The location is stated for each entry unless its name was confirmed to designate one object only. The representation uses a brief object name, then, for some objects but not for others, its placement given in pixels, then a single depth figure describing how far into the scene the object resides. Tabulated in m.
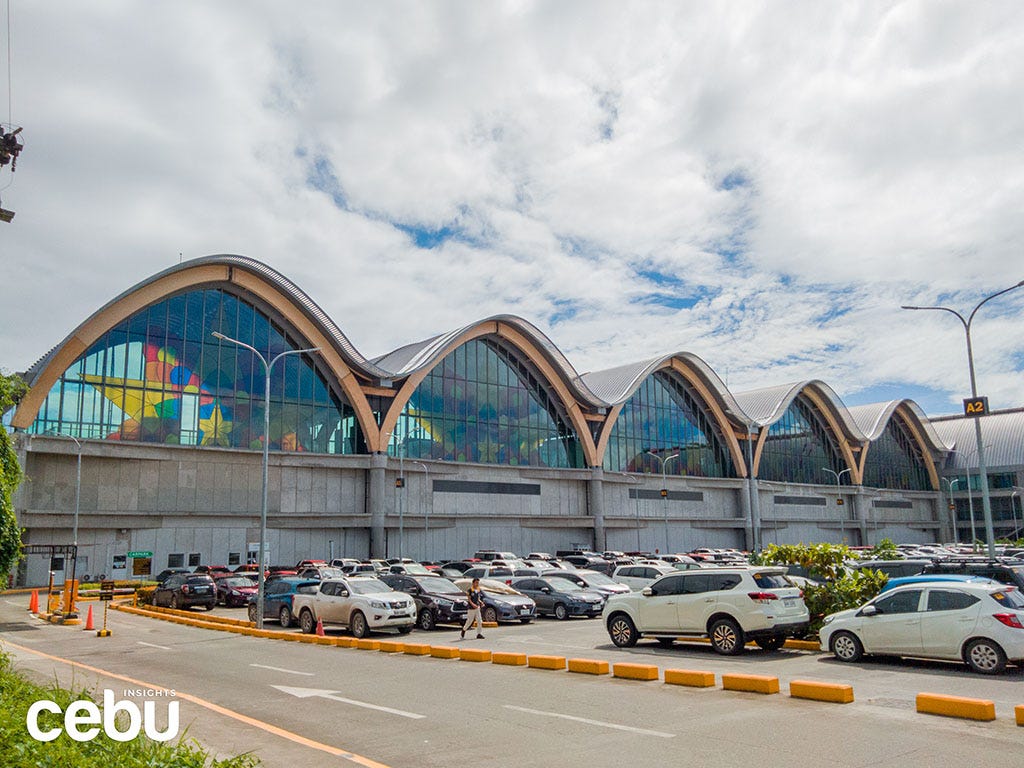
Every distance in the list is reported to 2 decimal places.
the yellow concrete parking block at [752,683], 12.08
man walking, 21.41
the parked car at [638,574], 32.06
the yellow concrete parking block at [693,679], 12.85
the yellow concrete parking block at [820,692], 11.27
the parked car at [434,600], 24.70
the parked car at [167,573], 36.29
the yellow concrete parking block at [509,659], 16.12
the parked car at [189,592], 32.94
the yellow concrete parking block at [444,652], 17.70
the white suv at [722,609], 16.33
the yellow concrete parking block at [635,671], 13.69
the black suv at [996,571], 20.19
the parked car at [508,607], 25.41
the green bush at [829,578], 18.28
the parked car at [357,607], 22.61
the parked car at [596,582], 29.78
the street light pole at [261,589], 24.88
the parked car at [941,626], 13.93
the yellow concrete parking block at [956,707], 10.02
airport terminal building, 45.84
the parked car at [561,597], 27.58
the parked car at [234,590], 34.75
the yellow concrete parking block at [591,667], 14.47
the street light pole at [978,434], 25.63
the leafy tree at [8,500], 14.99
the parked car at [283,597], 26.61
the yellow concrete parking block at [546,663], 15.28
